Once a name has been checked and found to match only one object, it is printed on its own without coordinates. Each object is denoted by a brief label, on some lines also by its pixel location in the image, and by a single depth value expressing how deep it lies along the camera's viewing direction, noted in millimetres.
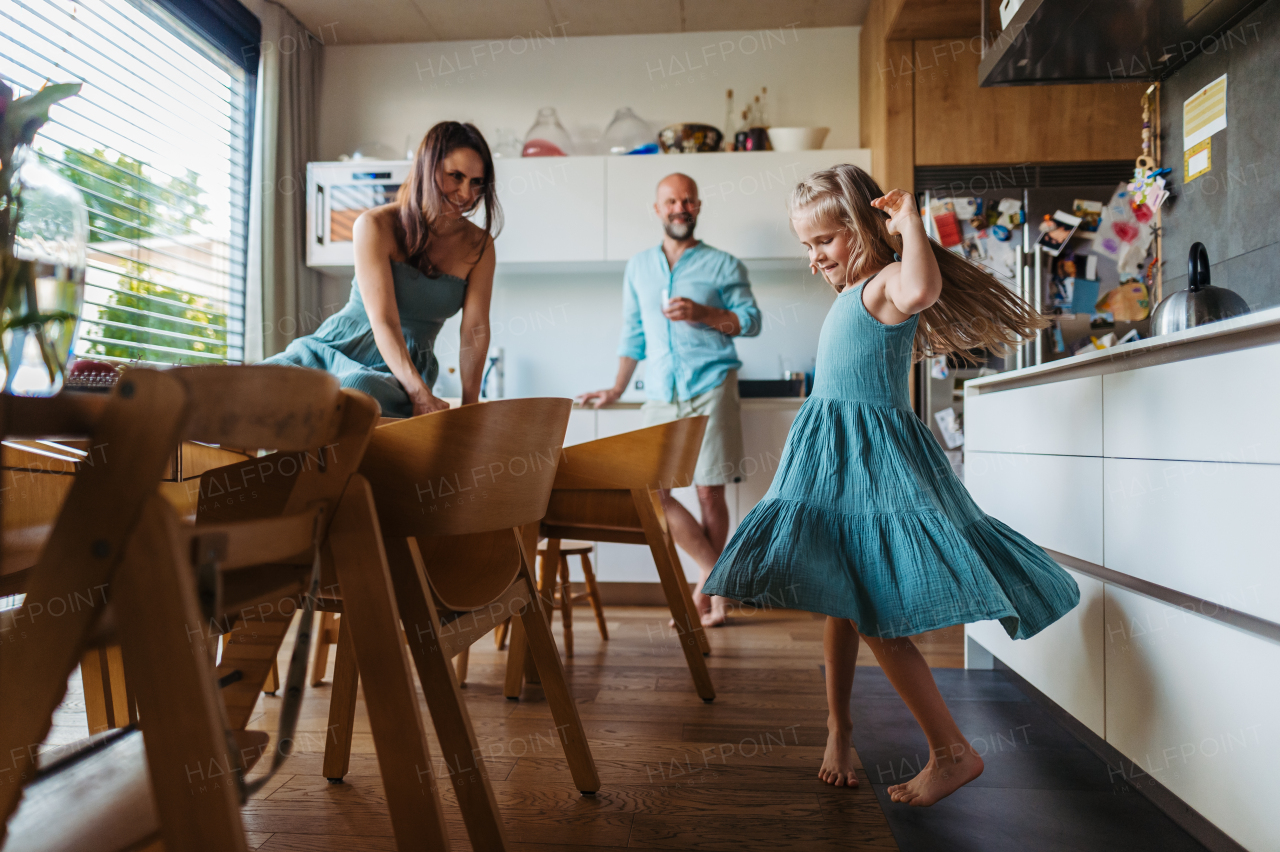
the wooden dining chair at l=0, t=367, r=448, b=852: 612
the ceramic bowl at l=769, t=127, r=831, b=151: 3402
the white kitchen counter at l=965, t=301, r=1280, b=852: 1029
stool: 2176
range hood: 1843
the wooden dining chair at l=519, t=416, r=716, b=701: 1987
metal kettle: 1472
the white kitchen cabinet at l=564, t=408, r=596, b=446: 3277
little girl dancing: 1291
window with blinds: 2479
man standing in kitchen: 3016
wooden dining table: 1175
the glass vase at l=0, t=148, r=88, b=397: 858
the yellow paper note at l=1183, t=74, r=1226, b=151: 1960
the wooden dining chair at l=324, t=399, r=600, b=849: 1035
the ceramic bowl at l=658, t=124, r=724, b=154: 3441
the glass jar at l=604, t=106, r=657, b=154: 3609
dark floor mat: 1244
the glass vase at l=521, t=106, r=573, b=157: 3543
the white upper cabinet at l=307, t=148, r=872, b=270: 3363
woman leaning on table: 1789
